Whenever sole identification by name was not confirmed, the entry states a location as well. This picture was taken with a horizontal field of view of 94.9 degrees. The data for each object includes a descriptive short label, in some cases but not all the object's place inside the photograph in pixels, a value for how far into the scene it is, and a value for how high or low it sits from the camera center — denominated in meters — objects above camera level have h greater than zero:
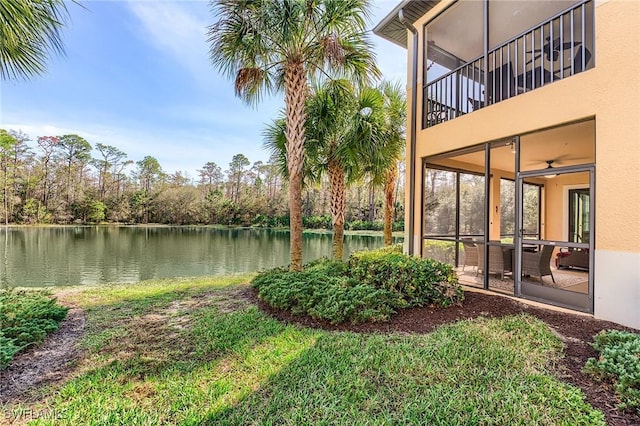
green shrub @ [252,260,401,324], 4.00 -1.18
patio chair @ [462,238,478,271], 6.31 -0.71
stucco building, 3.73 +1.36
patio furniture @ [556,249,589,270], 6.28 -0.83
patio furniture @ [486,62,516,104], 5.23 +2.51
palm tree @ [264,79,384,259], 7.07 +2.11
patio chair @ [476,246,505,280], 5.70 -0.78
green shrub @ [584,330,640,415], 2.28 -1.23
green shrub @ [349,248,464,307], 4.57 -0.97
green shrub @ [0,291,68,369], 3.15 -1.37
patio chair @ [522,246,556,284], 5.08 -0.68
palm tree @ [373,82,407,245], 8.12 +2.68
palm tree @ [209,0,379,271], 5.29 +3.28
